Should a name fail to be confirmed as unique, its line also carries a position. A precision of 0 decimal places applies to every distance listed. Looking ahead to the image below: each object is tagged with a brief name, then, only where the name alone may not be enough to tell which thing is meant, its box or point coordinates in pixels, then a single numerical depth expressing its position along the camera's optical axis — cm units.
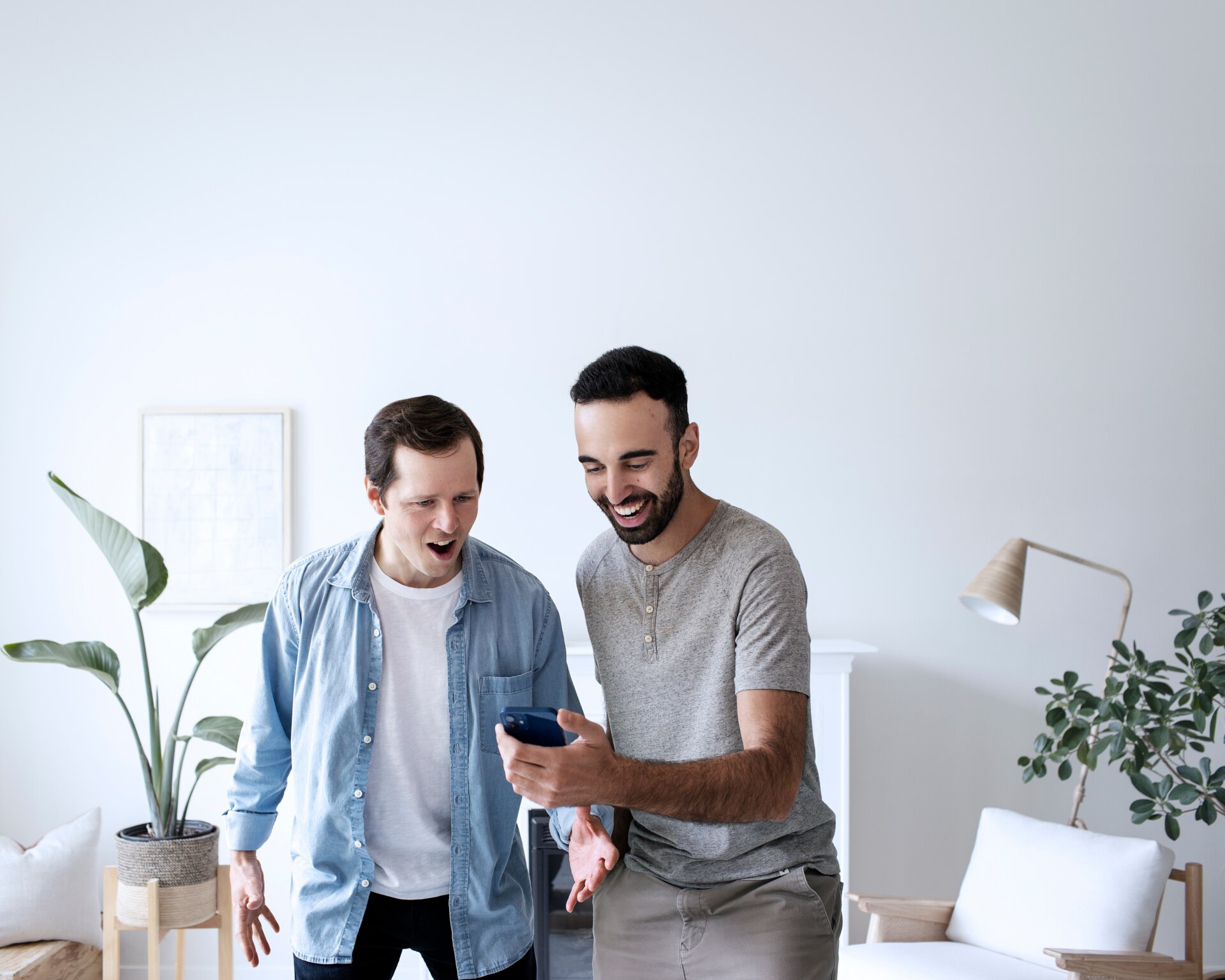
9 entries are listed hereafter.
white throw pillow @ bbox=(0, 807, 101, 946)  277
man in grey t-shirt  142
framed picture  322
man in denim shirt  152
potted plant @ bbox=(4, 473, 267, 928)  261
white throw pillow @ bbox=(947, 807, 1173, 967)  248
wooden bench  262
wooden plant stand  275
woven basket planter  266
